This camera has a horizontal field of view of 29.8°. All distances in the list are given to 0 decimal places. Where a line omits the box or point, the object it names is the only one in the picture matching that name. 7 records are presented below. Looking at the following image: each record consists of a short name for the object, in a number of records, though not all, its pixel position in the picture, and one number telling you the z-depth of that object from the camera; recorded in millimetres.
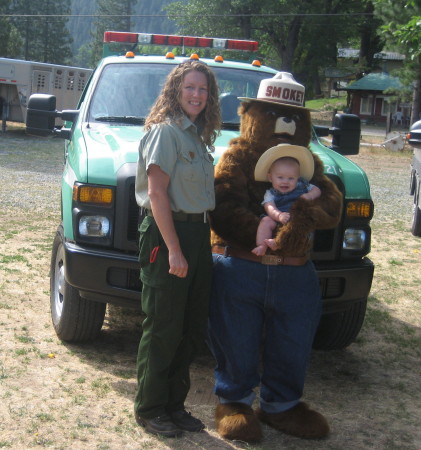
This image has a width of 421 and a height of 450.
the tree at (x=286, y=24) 51625
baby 3857
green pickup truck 4566
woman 3615
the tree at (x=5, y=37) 50959
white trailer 23938
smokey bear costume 3902
